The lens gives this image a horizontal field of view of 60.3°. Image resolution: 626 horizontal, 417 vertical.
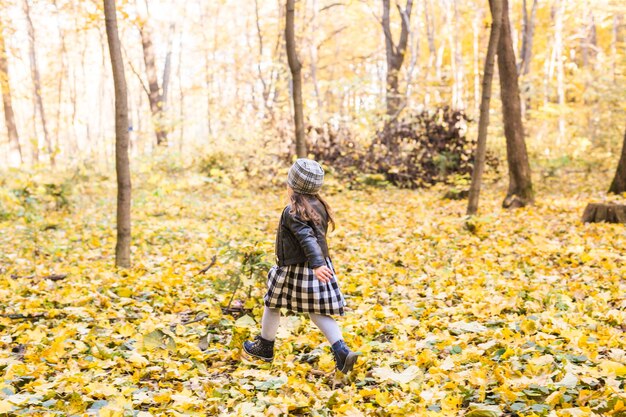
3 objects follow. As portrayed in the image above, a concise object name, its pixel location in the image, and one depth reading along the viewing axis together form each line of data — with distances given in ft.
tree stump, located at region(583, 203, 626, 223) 28.96
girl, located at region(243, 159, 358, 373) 12.60
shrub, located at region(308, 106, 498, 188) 53.47
